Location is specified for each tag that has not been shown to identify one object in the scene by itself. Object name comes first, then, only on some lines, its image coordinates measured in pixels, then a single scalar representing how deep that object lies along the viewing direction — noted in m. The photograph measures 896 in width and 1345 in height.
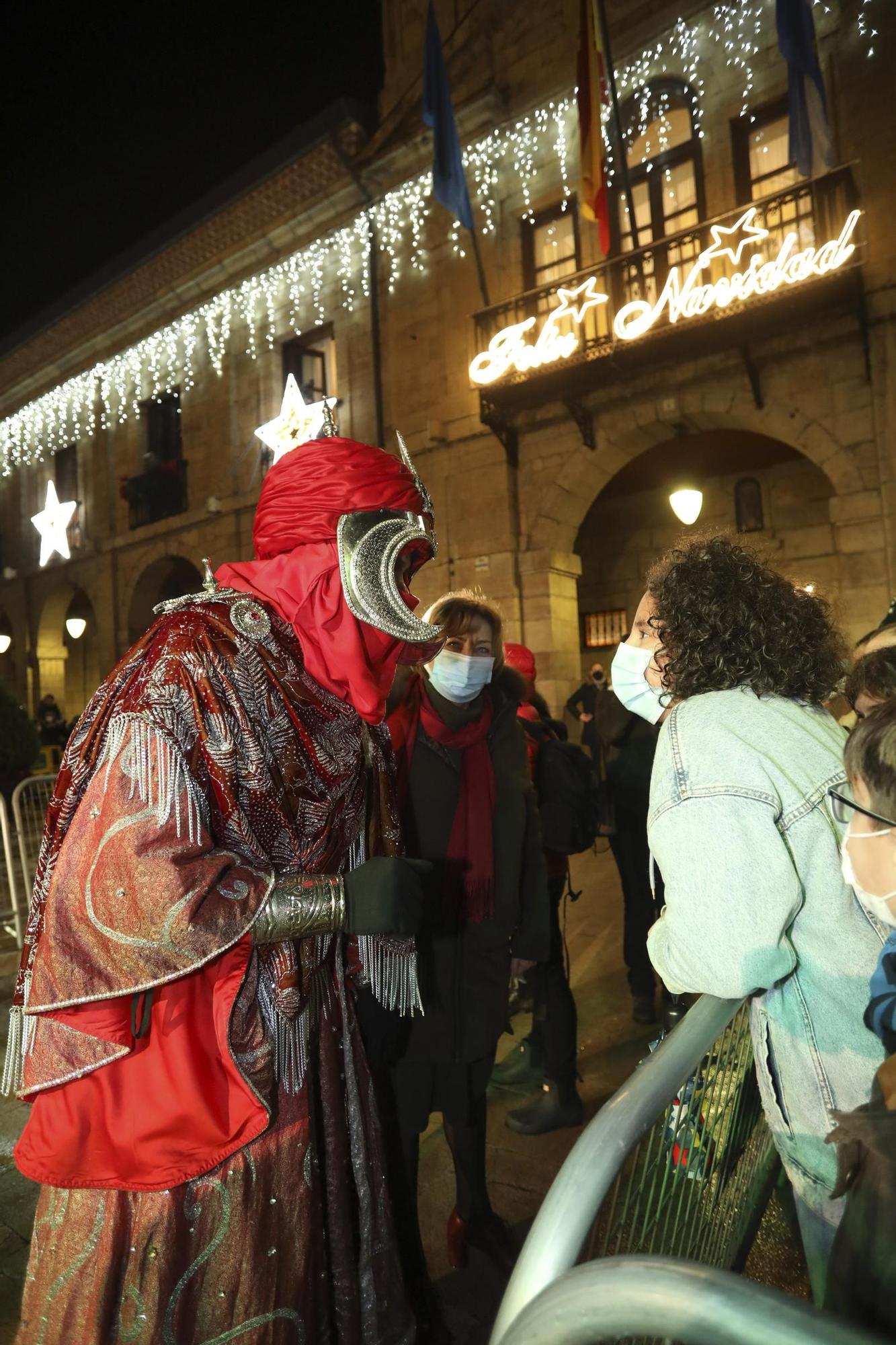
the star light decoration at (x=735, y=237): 8.44
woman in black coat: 2.30
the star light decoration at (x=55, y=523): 17.53
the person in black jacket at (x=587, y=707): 8.41
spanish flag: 8.65
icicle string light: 9.51
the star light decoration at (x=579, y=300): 9.52
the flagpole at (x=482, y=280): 10.59
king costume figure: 1.32
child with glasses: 0.87
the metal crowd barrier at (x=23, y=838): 4.98
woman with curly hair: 1.35
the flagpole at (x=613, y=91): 8.56
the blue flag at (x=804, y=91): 7.40
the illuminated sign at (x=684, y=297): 8.15
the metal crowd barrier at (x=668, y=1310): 0.59
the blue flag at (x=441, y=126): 9.55
